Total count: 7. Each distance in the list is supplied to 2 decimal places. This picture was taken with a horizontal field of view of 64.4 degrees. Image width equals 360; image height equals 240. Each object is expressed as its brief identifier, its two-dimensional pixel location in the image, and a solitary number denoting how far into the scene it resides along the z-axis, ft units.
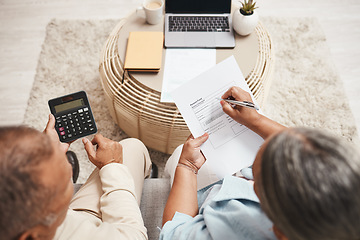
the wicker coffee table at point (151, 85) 4.21
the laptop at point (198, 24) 4.50
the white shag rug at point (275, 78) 5.47
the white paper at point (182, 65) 4.16
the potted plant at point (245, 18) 4.31
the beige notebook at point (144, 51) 4.21
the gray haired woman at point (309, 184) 1.36
